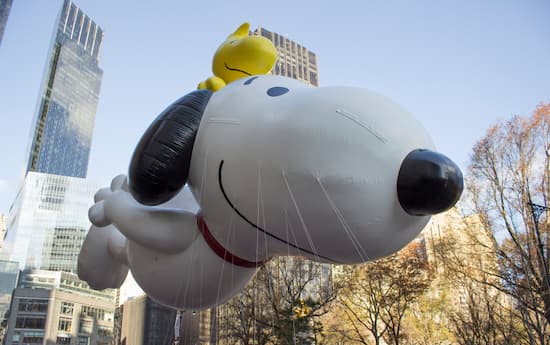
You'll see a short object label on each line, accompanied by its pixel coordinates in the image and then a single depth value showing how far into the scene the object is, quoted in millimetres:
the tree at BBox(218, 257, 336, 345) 14703
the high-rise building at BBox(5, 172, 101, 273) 63812
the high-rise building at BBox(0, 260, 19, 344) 60531
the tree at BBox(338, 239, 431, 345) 16156
